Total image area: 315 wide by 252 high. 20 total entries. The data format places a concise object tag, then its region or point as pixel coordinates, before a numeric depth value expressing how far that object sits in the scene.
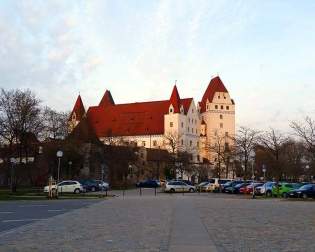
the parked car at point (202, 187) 56.25
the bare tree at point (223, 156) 78.59
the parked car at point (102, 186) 55.61
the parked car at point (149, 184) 73.29
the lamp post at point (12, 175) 42.32
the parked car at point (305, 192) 37.34
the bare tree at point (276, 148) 59.25
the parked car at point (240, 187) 49.08
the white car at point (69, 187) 45.51
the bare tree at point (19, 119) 44.07
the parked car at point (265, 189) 44.32
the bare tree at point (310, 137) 46.26
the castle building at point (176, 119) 119.97
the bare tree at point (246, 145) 68.57
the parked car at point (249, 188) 46.85
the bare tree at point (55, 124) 55.41
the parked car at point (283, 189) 41.73
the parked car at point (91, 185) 54.22
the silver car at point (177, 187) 51.72
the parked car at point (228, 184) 51.72
